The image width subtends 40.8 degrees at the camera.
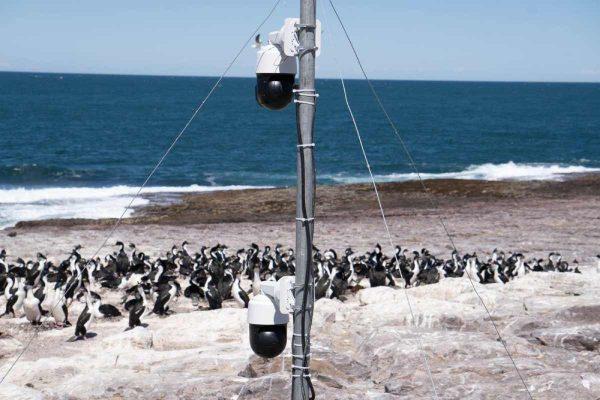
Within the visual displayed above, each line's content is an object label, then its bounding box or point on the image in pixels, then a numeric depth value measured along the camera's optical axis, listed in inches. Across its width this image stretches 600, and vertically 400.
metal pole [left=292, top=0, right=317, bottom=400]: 236.7
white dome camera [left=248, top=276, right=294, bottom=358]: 251.3
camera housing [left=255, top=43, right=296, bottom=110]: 242.8
